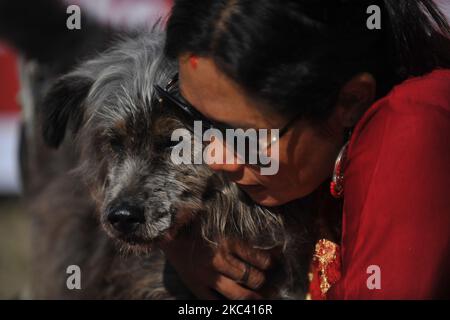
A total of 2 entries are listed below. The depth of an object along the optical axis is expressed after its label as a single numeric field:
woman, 1.74
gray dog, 1.89
